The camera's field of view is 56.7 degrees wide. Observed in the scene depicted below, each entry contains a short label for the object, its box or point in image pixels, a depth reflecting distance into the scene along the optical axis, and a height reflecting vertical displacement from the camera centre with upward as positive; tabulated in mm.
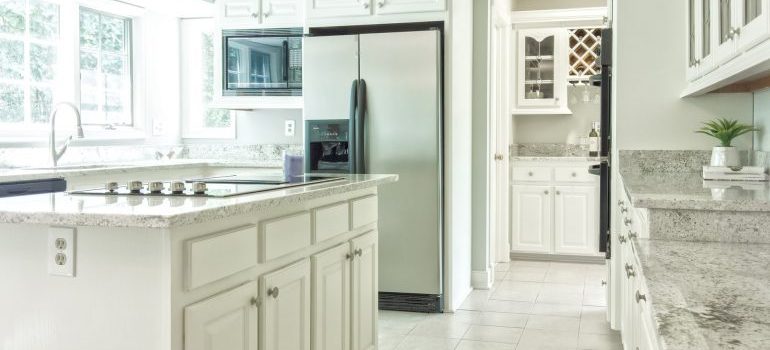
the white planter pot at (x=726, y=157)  2791 -14
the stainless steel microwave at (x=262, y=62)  4812 +633
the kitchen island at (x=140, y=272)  1668 -293
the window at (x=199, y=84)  5805 +573
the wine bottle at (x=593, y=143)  6246 +95
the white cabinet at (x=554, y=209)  6008 -475
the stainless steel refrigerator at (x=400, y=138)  4199 +95
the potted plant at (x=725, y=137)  2805 +68
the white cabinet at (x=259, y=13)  4836 +969
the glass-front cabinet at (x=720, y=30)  1732 +366
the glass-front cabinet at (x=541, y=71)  6281 +727
